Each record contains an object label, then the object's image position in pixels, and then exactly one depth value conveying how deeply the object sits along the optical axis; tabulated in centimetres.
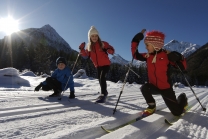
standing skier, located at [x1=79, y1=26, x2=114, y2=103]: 512
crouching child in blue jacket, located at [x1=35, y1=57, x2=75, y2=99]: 534
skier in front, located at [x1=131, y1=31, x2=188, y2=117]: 336
